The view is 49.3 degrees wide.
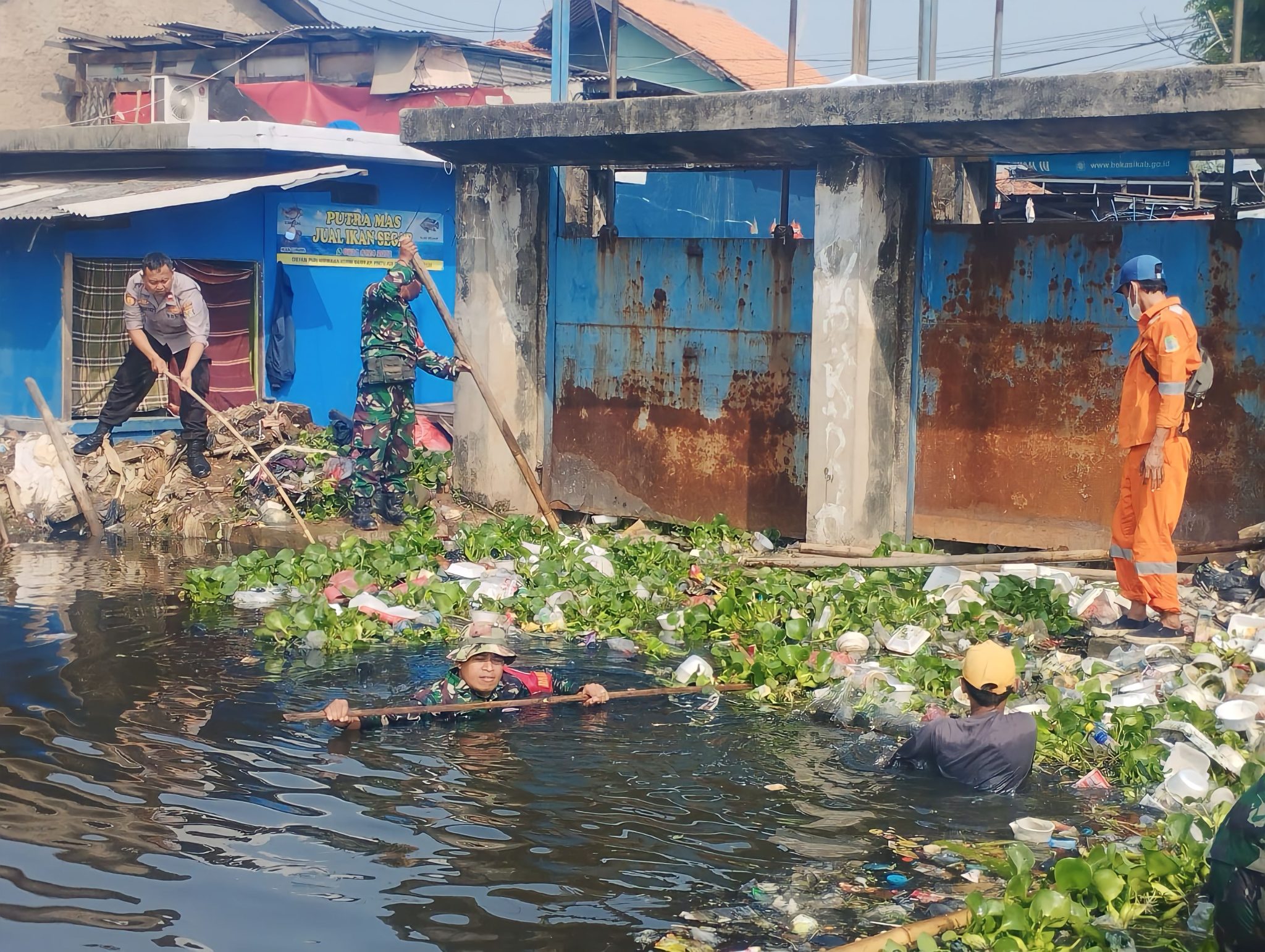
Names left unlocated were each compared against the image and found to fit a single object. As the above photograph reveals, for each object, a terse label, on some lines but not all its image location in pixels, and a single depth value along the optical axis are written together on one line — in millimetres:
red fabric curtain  14625
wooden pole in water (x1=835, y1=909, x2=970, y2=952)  4164
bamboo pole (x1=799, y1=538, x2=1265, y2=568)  8445
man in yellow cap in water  5832
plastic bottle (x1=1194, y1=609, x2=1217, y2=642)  7387
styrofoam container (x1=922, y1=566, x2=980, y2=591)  8672
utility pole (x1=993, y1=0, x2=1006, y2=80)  10453
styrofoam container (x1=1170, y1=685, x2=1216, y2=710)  6426
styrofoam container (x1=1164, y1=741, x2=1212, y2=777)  5798
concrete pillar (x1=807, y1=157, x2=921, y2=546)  9469
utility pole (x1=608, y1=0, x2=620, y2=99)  9898
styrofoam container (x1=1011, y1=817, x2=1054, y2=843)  5312
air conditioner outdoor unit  20109
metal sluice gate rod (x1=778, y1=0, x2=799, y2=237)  9477
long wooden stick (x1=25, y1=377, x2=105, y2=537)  11820
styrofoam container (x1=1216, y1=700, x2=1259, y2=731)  6090
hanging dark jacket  15023
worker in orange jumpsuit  7285
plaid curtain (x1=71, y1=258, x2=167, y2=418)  14000
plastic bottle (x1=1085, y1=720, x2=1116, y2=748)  6211
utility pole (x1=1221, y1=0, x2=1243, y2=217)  7629
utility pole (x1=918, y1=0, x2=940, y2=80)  9875
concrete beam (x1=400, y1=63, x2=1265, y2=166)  7723
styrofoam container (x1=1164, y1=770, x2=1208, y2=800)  5598
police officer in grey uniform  12039
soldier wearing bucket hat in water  6879
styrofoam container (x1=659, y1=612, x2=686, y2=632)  8539
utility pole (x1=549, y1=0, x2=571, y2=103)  10742
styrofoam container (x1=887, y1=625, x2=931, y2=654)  7664
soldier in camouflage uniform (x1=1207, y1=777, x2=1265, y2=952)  3713
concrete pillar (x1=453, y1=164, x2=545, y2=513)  11117
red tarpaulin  24875
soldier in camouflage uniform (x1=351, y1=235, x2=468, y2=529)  11086
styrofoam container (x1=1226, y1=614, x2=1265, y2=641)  7312
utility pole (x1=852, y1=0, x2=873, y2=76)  9094
